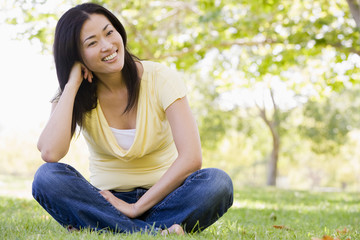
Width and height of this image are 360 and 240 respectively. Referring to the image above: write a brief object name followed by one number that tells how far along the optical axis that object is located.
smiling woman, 2.79
